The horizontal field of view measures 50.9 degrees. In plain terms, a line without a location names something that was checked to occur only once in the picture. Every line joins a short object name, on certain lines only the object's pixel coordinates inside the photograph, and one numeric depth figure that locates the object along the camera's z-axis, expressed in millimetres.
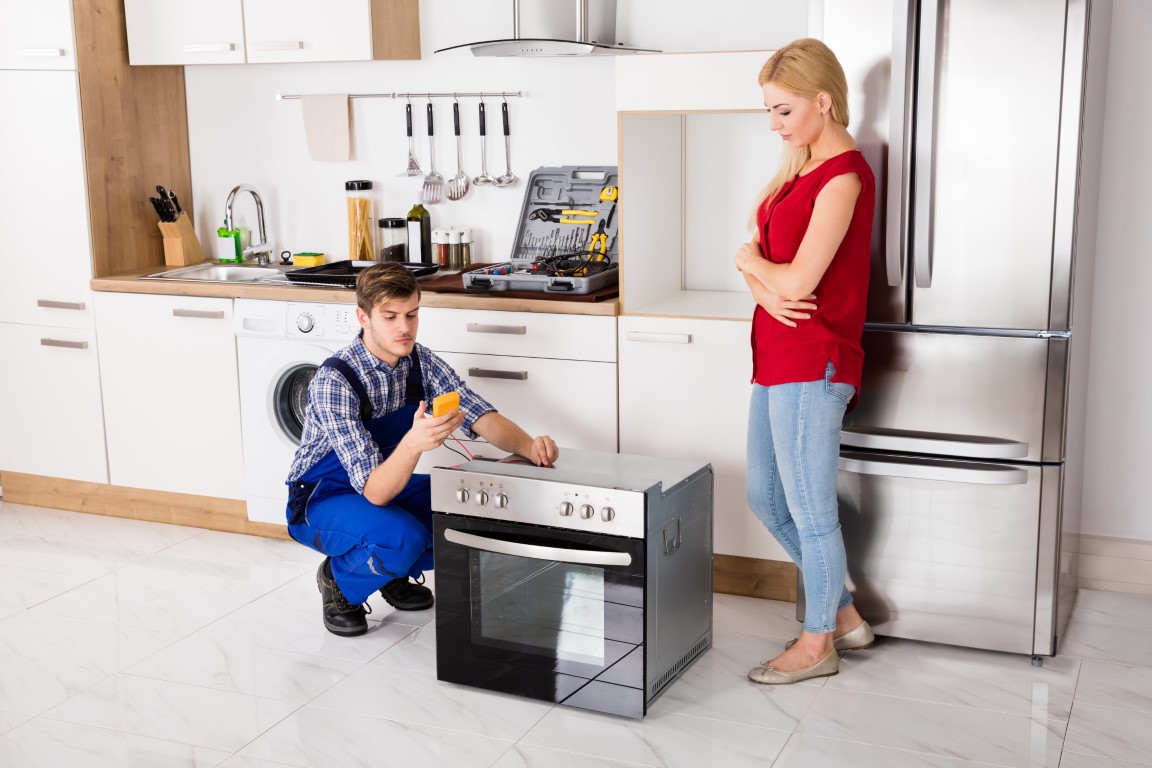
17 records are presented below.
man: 2902
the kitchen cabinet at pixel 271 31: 3738
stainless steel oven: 2602
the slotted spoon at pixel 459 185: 3975
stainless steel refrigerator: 2650
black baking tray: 3648
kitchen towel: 4113
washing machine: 3613
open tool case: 3504
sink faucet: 4266
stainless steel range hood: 3264
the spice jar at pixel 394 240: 4027
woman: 2561
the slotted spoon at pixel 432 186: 4012
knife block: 4250
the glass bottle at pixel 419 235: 3994
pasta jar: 4090
